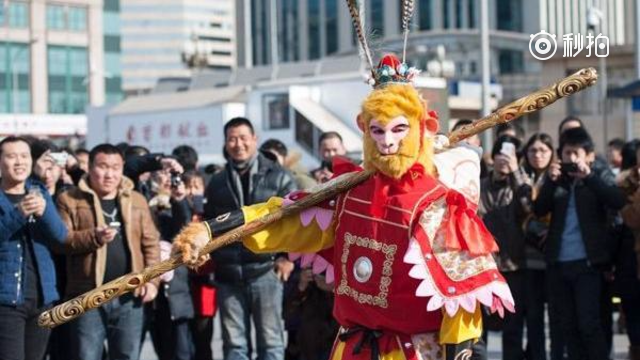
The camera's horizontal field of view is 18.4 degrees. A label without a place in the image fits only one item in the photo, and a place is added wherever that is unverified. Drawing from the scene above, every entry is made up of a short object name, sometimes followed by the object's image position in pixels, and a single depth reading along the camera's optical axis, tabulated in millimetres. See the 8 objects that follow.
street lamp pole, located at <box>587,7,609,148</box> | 38391
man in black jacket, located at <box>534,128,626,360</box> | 13117
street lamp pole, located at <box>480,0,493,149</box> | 32679
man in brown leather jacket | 11992
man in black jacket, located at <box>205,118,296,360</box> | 12769
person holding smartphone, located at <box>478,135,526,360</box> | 13863
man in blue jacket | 11133
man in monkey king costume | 8119
